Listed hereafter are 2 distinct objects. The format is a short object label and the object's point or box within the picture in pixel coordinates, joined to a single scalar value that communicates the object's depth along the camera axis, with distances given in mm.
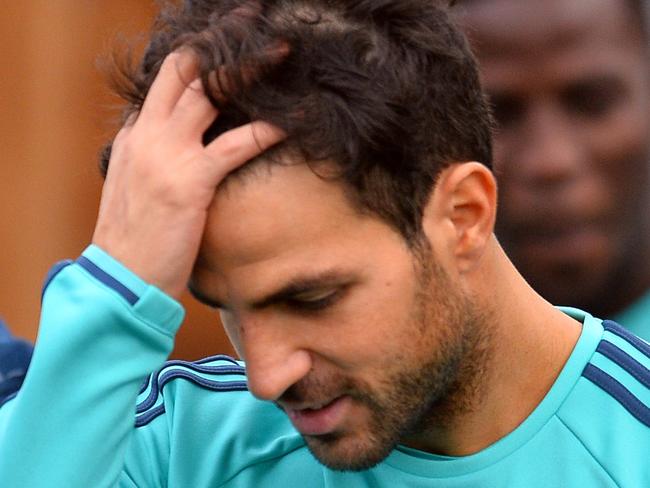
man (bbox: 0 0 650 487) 4672
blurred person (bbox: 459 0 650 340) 7254
